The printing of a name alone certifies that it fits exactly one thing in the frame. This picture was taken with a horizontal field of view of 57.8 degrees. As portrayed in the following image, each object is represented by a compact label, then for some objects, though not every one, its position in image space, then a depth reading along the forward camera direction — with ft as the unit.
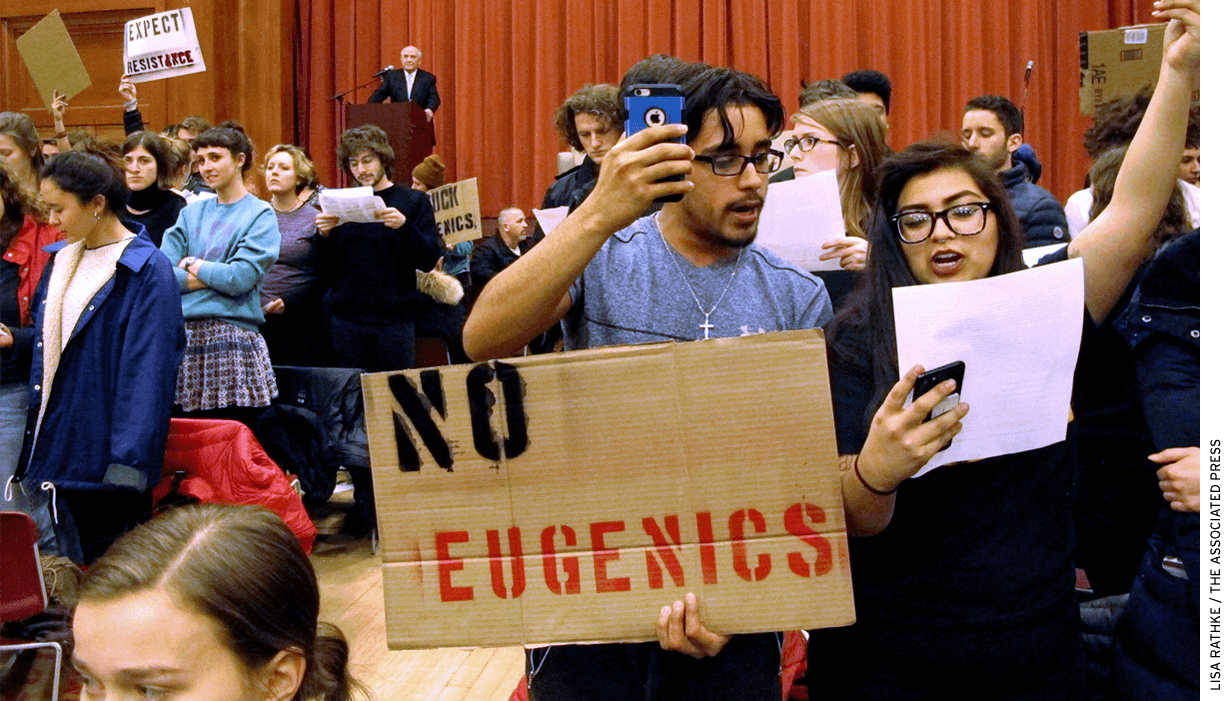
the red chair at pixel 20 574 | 8.05
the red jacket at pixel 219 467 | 10.91
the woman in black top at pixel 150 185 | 14.34
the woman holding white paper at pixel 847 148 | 8.23
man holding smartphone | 4.33
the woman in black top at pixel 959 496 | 4.52
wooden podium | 22.84
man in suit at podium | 27.55
